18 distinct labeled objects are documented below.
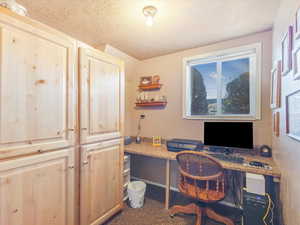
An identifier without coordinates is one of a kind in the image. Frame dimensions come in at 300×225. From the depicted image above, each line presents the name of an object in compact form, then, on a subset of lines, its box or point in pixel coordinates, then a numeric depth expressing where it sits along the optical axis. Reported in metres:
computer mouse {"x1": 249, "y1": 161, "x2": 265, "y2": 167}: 1.61
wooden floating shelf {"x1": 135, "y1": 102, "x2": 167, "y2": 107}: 2.79
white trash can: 2.17
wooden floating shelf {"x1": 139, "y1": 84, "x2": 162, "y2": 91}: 2.84
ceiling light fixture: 1.58
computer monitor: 1.96
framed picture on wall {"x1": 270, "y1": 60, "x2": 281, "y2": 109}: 1.44
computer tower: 1.36
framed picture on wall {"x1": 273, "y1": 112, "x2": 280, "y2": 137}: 1.52
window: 2.13
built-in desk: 1.49
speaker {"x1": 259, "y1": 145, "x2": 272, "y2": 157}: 1.95
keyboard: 1.77
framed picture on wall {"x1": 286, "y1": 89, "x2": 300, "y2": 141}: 0.96
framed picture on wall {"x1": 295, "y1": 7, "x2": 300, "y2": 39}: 0.93
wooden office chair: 1.64
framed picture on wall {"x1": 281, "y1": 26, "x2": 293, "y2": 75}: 1.09
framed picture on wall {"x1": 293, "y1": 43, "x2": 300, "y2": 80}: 0.91
